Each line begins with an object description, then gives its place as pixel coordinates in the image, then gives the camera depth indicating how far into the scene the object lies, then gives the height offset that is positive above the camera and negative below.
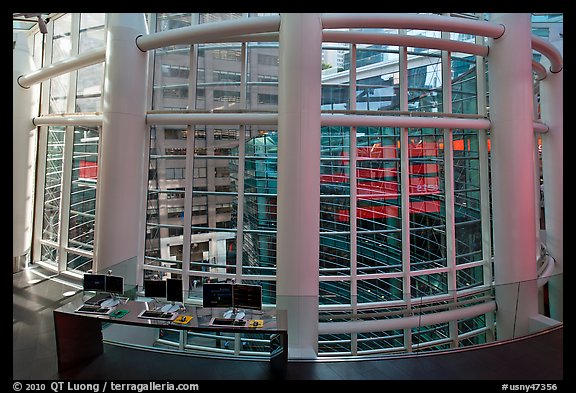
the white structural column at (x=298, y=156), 6.30 +1.09
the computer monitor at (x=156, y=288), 5.54 -1.27
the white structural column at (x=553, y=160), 11.25 +1.89
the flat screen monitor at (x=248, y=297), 5.06 -1.29
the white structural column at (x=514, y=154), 8.08 +1.49
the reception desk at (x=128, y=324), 4.66 -1.68
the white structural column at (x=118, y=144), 7.72 +1.58
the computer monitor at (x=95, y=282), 5.71 -1.23
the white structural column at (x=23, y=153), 11.62 +2.05
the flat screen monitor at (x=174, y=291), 5.43 -1.29
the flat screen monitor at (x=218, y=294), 5.17 -1.28
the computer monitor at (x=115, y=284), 5.64 -1.25
